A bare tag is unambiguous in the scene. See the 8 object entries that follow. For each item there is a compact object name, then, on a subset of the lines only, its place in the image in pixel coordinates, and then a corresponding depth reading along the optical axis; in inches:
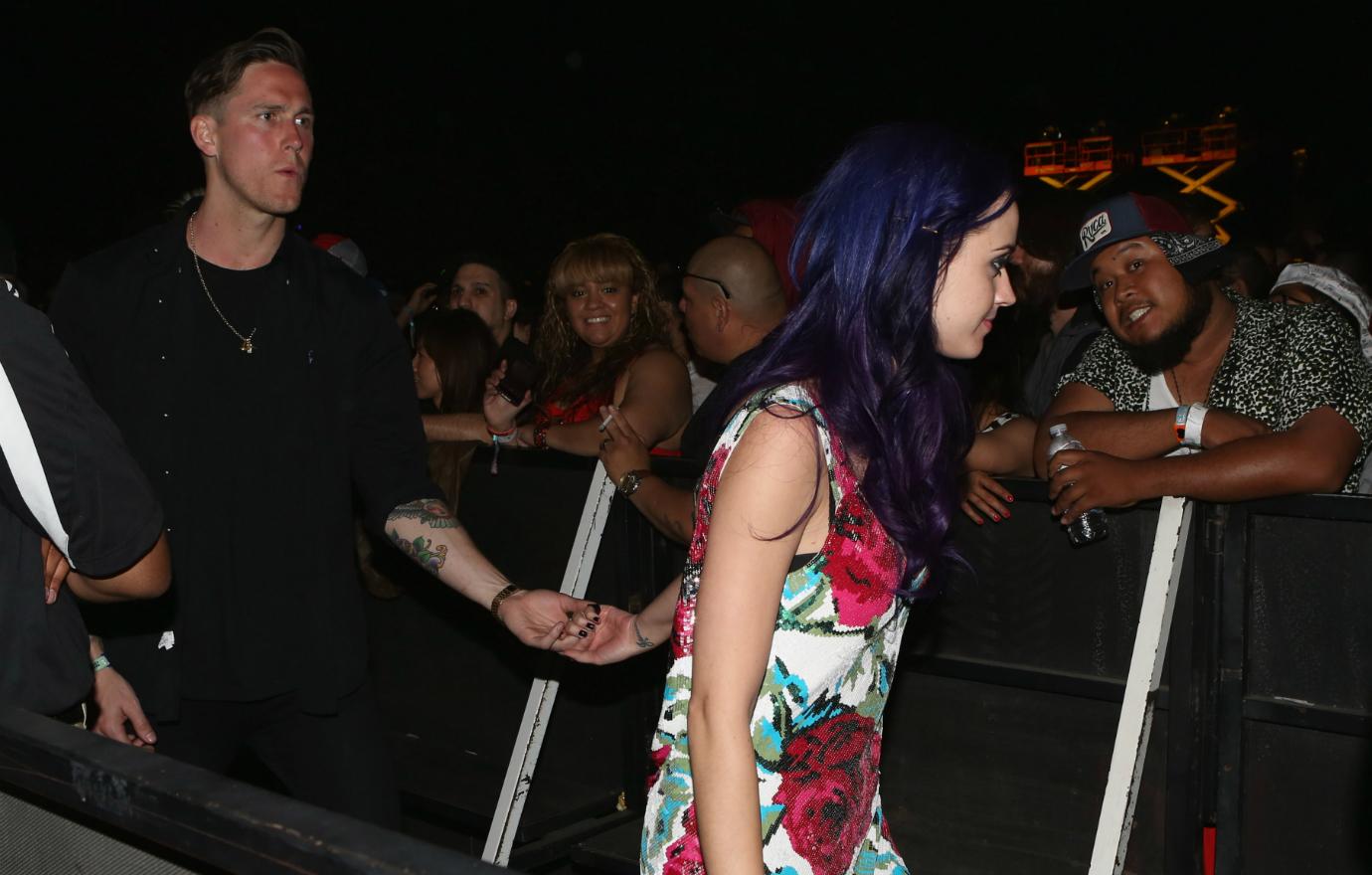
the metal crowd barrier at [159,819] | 44.1
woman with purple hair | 67.4
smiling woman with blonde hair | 190.2
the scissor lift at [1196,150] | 1440.7
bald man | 155.4
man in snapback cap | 139.1
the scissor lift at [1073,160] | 1533.0
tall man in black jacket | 117.6
